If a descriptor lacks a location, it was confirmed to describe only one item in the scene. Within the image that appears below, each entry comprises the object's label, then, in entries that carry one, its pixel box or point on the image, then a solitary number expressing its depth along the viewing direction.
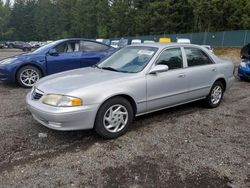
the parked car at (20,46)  30.59
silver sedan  2.76
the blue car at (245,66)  6.58
